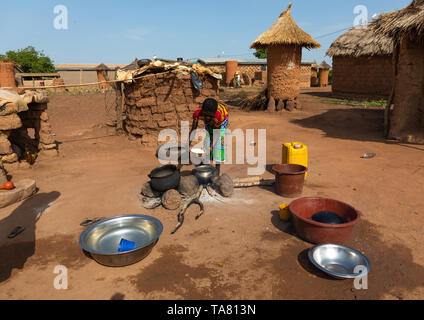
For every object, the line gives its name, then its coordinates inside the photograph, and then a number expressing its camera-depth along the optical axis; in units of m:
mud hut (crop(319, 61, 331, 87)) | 24.05
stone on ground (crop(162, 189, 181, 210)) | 3.95
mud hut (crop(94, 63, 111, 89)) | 22.32
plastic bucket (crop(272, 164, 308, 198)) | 4.10
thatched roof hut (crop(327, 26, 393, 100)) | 12.50
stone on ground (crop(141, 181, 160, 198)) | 4.18
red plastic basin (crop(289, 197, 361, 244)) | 2.87
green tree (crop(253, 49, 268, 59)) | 43.17
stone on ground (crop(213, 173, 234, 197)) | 4.25
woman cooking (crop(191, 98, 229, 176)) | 4.37
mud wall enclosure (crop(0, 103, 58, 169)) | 6.25
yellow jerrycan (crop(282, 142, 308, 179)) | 4.58
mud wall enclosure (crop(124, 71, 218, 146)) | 7.02
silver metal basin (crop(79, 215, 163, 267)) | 2.74
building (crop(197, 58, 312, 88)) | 23.00
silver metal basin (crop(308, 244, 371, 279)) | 2.50
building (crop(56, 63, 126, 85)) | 28.11
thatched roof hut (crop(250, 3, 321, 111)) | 10.82
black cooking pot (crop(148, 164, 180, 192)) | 3.96
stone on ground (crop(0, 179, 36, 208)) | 4.06
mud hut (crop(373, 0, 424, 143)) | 6.43
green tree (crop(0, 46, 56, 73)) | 36.22
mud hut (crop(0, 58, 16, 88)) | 18.39
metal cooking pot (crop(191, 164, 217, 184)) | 4.45
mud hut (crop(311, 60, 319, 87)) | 25.60
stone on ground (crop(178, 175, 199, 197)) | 4.16
